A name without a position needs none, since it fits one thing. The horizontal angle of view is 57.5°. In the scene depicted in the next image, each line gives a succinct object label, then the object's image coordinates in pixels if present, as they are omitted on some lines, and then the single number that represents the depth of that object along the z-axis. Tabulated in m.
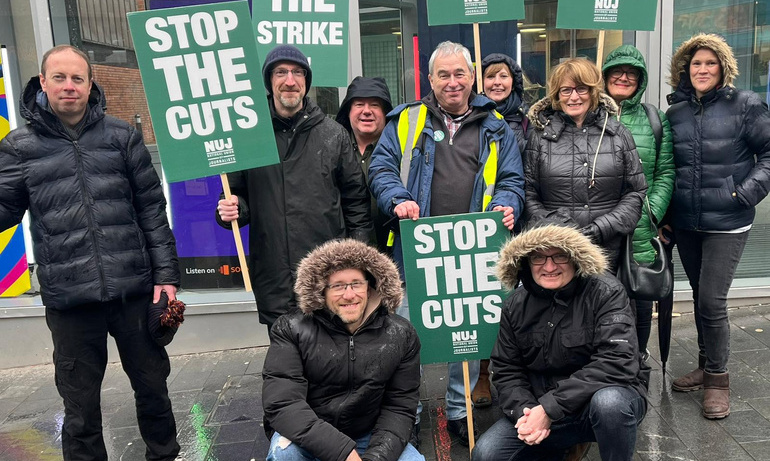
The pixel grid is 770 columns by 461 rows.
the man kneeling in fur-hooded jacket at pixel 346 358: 3.01
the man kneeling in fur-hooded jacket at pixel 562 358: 2.95
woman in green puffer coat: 3.94
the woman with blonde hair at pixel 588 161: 3.68
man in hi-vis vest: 3.70
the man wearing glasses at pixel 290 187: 3.70
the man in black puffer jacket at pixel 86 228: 3.24
